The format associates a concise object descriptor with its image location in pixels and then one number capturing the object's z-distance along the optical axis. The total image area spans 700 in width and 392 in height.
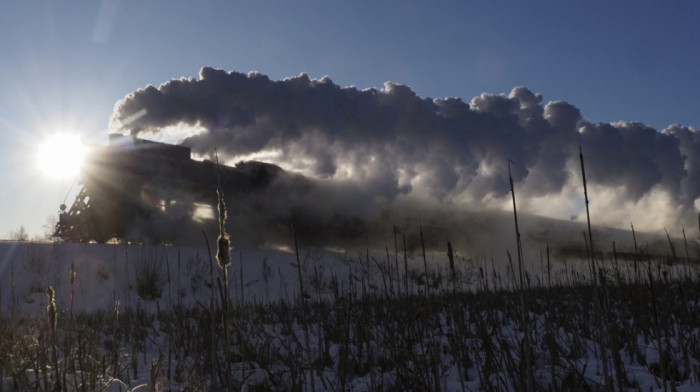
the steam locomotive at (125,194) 22.66
